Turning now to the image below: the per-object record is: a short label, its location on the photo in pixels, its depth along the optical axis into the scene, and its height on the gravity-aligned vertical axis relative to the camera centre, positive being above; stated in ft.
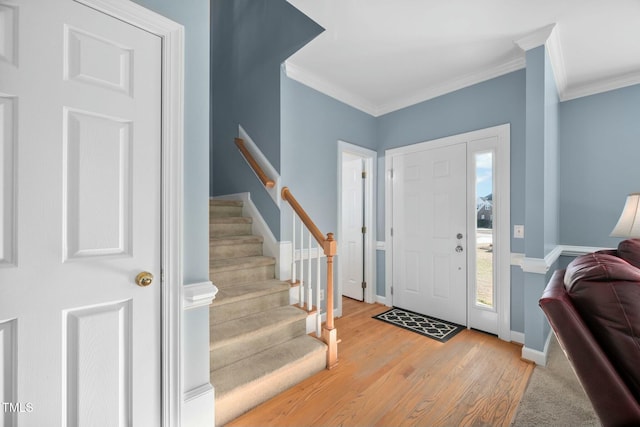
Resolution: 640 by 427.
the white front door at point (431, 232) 9.72 -0.69
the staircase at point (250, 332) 5.61 -2.78
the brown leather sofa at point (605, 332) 2.93 -1.32
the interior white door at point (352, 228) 12.36 -0.64
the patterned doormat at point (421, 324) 9.01 -3.90
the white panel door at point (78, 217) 3.14 -0.04
